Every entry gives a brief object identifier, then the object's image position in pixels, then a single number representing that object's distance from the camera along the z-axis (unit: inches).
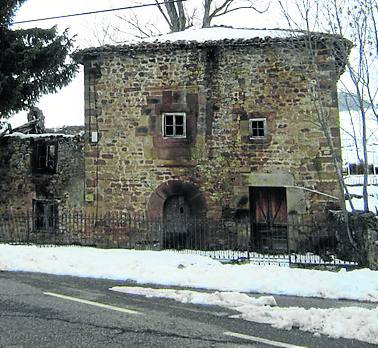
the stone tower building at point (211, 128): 569.0
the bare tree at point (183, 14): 1034.1
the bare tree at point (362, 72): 437.4
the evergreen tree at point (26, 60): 569.0
